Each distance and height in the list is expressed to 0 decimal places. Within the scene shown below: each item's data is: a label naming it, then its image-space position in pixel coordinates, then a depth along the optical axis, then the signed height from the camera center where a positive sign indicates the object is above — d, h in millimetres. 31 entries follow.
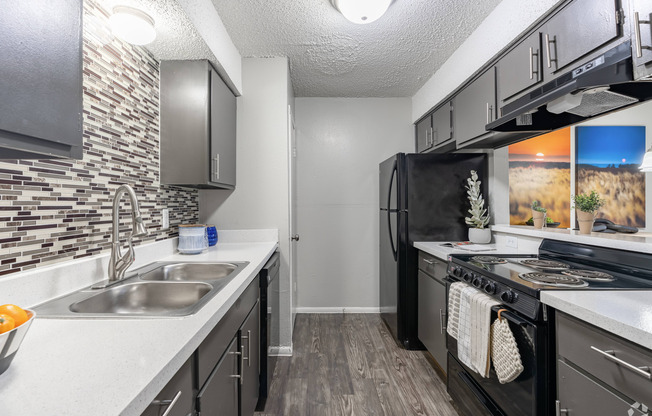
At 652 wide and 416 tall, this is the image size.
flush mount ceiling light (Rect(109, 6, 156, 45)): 1356 +831
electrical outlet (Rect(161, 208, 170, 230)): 1995 -50
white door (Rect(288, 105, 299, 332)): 2578 +59
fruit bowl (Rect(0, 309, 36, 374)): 558 -244
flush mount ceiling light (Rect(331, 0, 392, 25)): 1785 +1201
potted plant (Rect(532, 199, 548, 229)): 2162 -40
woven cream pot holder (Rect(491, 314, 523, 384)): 1239 -597
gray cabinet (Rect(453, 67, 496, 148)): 2029 +734
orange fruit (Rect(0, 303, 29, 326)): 606 -203
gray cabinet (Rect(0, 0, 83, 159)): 564 +270
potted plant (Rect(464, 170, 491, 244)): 2422 -46
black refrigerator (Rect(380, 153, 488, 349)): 2590 +22
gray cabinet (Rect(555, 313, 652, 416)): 820 -478
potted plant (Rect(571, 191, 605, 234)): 1701 +12
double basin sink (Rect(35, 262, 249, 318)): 960 -317
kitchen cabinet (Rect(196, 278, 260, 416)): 914 -556
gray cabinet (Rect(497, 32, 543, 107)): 1601 +795
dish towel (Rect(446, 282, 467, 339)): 1702 -549
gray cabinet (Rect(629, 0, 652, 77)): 1049 +591
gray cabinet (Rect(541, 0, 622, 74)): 1214 +777
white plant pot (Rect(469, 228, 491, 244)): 2414 -193
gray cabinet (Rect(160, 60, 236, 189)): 1946 +559
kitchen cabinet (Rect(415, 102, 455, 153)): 2646 +757
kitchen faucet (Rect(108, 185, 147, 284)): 1256 -140
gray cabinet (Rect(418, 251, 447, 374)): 2107 -709
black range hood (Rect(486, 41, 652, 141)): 1115 +485
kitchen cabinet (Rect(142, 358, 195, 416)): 635 -419
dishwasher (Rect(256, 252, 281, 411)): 1823 -717
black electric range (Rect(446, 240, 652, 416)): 1167 -358
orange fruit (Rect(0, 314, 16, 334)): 566 -209
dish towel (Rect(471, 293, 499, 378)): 1417 -582
